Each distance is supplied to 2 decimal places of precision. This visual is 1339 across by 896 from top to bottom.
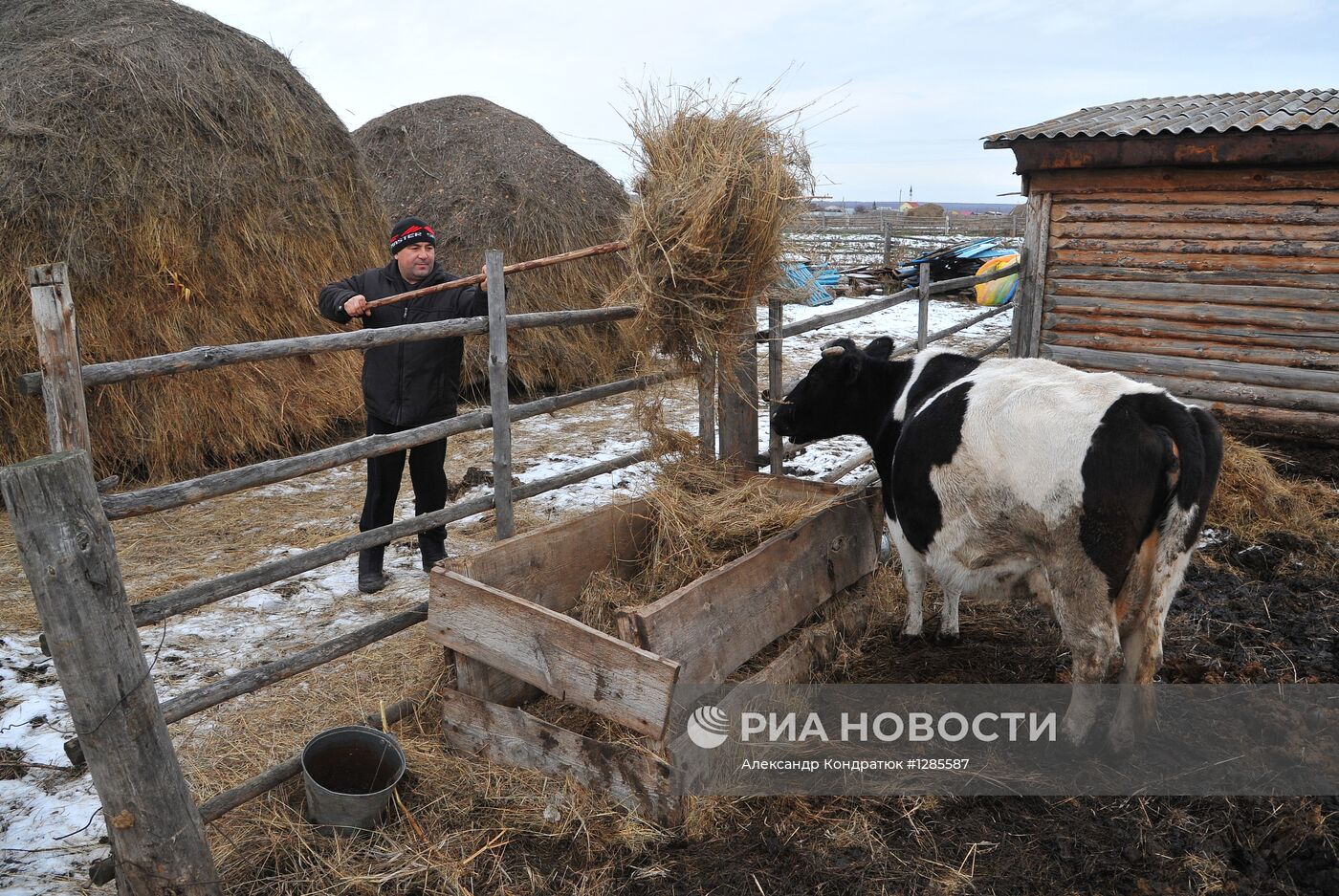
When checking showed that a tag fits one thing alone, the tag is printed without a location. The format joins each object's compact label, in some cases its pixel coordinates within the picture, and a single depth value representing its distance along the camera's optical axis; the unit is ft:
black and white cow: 10.04
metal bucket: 9.39
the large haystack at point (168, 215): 22.49
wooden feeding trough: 9.27
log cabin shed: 24.70
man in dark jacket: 15.29
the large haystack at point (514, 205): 34.04
